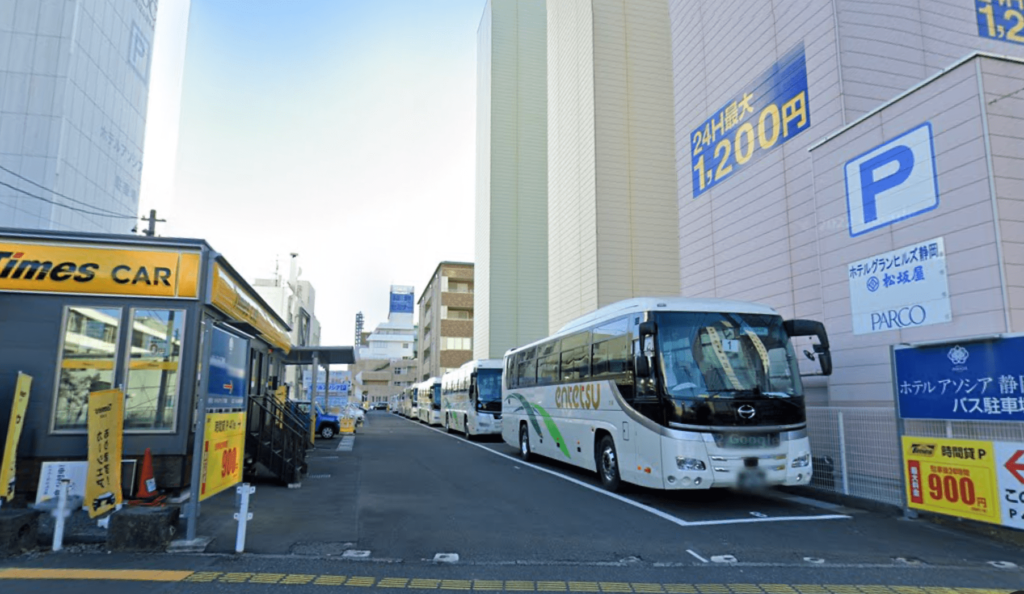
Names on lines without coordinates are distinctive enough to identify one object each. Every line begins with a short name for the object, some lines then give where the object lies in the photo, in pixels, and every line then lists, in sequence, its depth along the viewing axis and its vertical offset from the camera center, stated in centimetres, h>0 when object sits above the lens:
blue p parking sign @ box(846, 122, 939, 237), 929 +333
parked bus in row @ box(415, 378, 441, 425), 3644 -100
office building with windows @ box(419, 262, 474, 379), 6412 +748
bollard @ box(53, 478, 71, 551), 638 -138
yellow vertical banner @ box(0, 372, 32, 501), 761 -66
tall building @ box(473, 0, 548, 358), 4453 +1555
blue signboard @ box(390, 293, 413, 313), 11049 +1495
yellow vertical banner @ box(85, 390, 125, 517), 762 -86
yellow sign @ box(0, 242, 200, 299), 904 +173
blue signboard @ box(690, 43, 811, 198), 1338 +647
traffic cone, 790 -133
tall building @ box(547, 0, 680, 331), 2509 +962
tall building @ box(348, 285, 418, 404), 11069 +587
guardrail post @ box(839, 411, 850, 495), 966 -108
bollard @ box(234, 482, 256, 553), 641 -141
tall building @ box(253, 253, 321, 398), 6228 +910
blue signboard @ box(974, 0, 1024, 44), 1314 +801
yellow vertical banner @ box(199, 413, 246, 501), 714 -84
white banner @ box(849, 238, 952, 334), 893 +154
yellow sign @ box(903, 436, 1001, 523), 714 -112
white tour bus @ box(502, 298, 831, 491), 865 -13
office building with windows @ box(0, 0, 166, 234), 2419 +1145
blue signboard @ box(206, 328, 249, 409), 780 +21
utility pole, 1986 +536
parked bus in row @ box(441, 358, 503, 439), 2353 -47
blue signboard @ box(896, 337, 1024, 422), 711 +8
